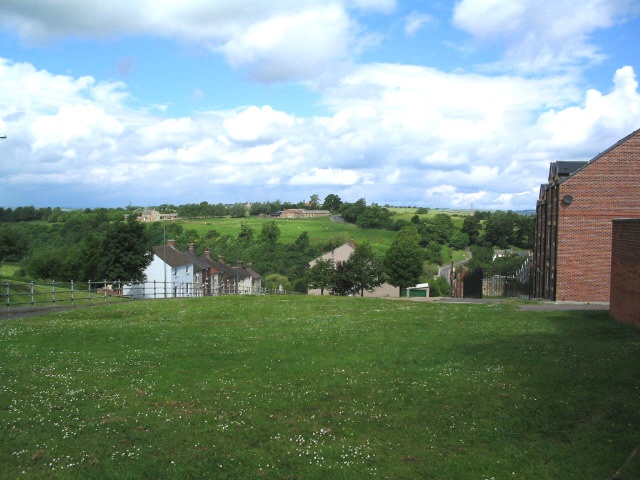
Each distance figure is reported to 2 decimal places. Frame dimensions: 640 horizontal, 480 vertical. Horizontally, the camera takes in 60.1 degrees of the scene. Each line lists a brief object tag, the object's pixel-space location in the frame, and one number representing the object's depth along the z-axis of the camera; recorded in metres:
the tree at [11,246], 84.06
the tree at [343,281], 68.12
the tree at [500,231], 138.38
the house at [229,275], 95.25
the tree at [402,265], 73.12
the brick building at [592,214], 34.94
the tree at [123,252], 70.75
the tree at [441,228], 143.88
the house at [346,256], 89.94
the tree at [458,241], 140.50
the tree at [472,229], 149.75
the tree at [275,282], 105.11
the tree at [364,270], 67.50
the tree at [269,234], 142.88
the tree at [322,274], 69.00
